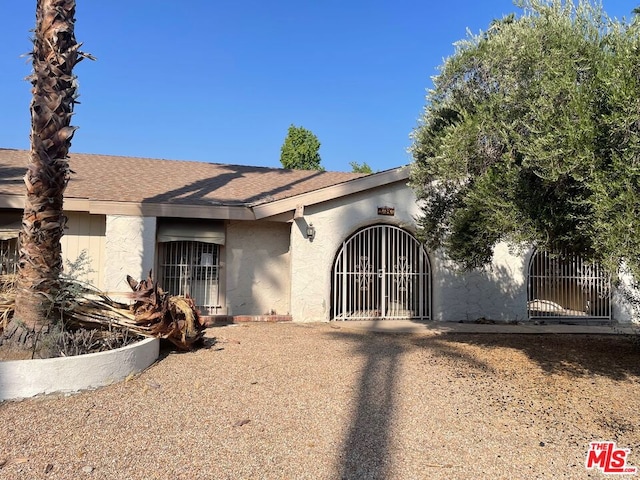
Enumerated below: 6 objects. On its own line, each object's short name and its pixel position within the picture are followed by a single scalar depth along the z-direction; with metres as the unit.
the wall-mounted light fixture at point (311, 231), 10.82
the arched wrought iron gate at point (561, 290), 12.37
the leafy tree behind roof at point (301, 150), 33.56
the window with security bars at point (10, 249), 9.74
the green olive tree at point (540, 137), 4.21
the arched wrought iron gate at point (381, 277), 11.43
